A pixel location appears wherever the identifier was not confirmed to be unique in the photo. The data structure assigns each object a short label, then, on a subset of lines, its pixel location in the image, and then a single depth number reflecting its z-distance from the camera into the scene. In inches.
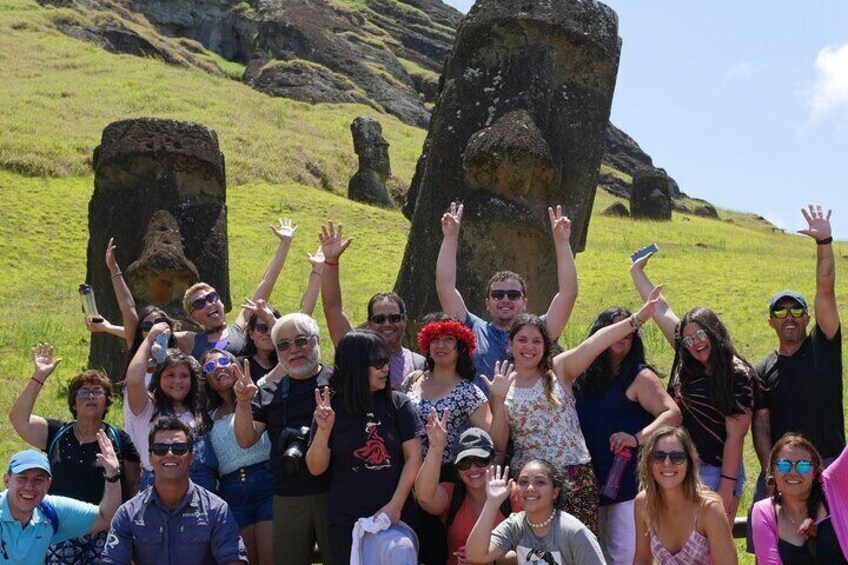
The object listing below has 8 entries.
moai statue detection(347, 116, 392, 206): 1096.8
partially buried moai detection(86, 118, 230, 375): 468.1
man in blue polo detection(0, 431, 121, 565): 215.3
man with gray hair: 215.9
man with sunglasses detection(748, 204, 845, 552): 229.0
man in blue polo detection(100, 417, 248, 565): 209.6
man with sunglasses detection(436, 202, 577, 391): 244.2
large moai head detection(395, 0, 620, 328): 343.6
